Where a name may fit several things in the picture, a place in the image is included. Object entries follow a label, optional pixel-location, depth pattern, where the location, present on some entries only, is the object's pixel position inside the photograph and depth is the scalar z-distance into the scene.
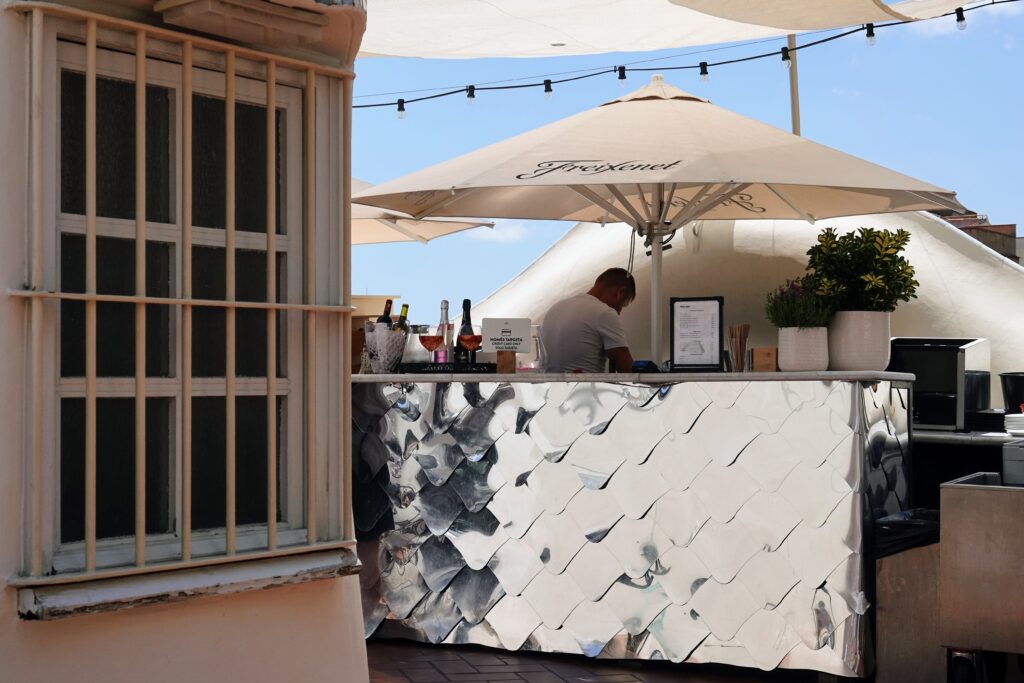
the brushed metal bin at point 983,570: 4.09
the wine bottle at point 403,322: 5.45
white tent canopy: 7.56
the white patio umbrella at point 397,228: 8.43
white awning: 7.85
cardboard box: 4.77
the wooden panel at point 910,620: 4.32
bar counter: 4.41
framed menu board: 4.87
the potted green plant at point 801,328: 4.67
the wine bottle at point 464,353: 5.21
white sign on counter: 5.20
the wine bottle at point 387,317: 5.52
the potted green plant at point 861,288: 4.72
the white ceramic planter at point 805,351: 4.66
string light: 8.36
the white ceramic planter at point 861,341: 4.71
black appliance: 5.29
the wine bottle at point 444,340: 5.23
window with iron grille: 2.68
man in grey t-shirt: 5.50
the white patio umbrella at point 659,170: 4.95
